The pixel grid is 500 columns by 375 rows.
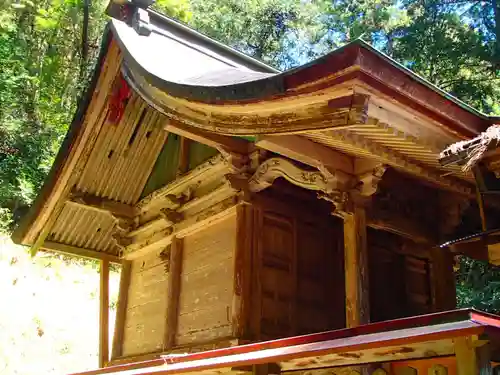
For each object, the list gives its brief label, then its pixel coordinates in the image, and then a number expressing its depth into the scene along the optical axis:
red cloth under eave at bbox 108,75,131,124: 7.84
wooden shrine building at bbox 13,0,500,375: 3.67
